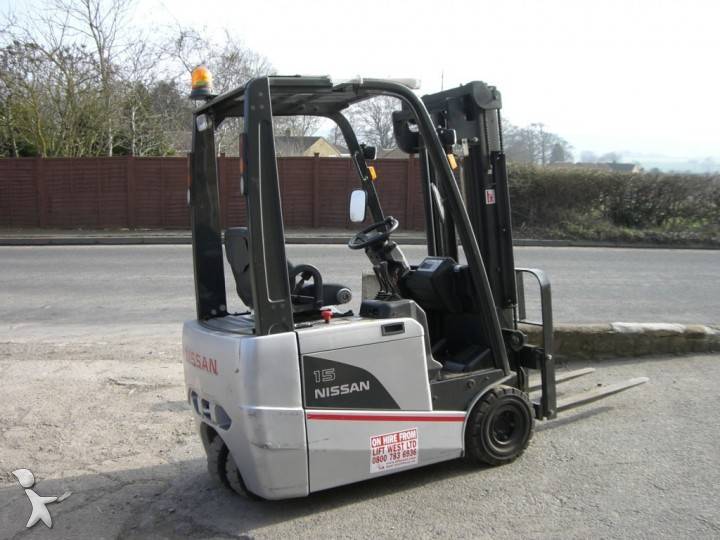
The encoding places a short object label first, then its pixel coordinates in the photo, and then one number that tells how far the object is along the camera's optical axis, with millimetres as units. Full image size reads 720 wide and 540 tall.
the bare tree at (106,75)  25859
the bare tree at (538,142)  51719
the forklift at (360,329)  3635
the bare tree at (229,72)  32750
